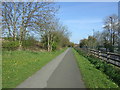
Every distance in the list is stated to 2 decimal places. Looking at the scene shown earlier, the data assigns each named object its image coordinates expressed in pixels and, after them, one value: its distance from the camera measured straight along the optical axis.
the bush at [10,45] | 14.28
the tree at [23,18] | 14.90
